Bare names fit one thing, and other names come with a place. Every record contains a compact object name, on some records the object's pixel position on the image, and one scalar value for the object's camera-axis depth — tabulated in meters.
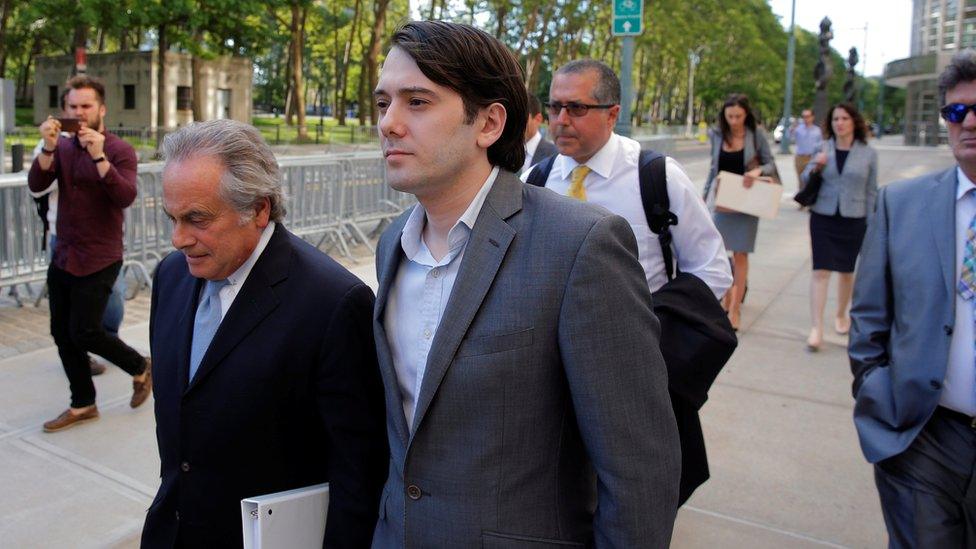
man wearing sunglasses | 2.47
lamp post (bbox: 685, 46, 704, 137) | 66.88
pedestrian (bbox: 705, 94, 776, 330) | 7.28
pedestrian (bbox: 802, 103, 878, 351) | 7.14
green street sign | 8.02
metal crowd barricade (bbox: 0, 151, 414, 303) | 7.52
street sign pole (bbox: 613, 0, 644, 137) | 8.00
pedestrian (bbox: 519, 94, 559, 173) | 6.40
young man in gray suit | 1.63
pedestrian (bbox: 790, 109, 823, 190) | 17.56
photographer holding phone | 4.75
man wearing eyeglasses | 3.12
